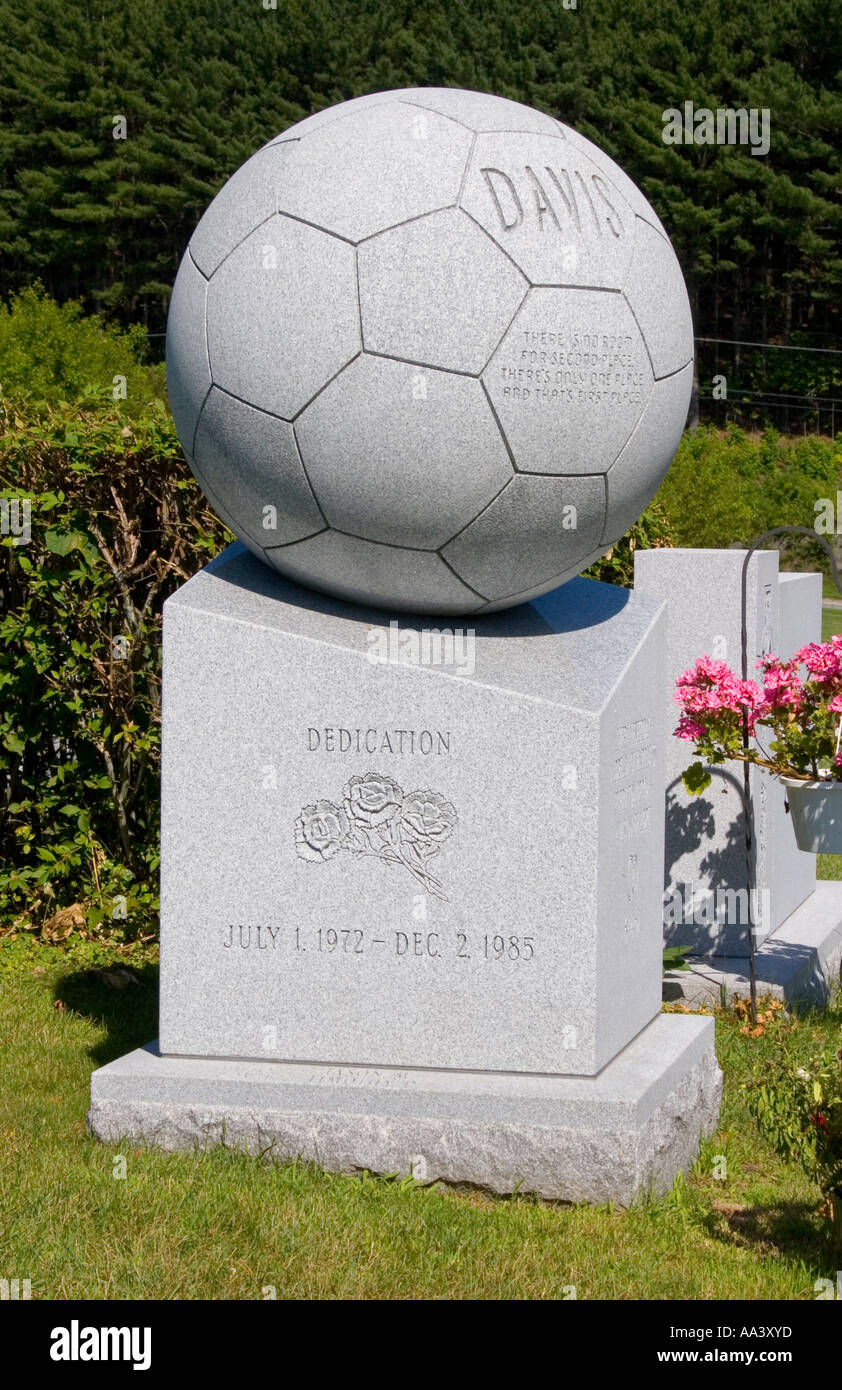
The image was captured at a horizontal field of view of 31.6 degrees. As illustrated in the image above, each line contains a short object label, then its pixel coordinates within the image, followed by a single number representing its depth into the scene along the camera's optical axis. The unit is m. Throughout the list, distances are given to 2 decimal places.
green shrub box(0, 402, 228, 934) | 6.99
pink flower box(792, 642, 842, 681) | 5.98
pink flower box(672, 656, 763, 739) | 6.07
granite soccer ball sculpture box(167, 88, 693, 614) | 4.16
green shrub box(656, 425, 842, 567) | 20.45
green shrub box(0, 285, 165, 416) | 29.77
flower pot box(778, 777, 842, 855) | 5.88
